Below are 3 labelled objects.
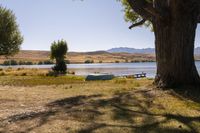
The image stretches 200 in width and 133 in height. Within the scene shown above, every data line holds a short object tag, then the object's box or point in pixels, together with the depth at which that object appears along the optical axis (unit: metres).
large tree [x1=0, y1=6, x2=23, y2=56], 27.85
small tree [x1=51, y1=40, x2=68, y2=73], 36.52
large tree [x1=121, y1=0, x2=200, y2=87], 8.17
